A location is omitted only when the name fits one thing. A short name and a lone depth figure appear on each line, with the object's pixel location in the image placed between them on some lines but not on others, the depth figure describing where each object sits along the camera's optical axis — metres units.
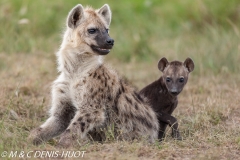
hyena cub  14.05
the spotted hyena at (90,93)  12.80
